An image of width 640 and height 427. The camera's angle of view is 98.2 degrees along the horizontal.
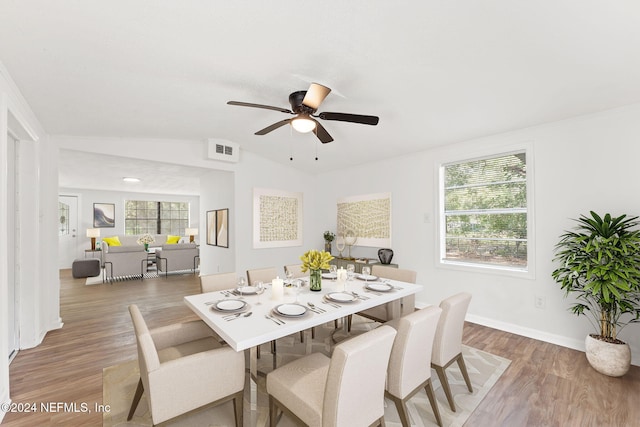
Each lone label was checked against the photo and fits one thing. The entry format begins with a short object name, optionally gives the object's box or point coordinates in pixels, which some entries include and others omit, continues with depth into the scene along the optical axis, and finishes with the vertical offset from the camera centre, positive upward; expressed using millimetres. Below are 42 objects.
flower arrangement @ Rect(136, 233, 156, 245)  8070 -670
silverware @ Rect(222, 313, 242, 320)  1786 -656
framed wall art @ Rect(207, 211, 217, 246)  5645 -246
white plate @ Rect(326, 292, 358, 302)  2115 -632
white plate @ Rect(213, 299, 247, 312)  1914 -634
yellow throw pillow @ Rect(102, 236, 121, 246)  7781 -689
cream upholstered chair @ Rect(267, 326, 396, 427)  1242 -901
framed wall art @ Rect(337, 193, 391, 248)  4625 -37
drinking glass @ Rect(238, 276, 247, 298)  2271 -546
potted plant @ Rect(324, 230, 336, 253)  5445 -436
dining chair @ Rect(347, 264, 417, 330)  2813 -906
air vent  4398 +1078
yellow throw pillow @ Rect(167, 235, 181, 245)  8546 -711
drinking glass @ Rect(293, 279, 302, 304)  2514 -630
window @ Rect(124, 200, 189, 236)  9000 -24
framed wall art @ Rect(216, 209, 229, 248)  5102 -219
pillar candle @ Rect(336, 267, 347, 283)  2586 -562
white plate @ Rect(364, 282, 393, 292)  2443 -643
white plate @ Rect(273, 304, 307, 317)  1809 -637
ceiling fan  2176 +886
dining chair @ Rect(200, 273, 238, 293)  2635 -646
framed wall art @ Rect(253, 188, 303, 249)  5168 -39
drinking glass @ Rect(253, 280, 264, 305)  2279 -600
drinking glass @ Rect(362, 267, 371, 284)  2793 -593
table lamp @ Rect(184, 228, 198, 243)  8697 -502
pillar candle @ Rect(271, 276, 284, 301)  2189 -583
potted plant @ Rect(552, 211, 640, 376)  2279 -535
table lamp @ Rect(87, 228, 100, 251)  7734 -491
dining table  1618 -658
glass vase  2412 -560
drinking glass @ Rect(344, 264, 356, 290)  2906 -625
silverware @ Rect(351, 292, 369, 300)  2225 -655
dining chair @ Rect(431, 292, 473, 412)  1901 -845
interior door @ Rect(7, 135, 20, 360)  2633 -268
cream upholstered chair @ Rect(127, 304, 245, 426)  1405 -890
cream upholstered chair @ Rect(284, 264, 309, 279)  3246 -645
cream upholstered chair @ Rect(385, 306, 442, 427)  1571 -824
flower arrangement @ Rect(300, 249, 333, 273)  2357 -376
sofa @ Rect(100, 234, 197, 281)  5988 -974
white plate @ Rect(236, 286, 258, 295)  2336 -634
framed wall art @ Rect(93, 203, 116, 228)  8367 +44
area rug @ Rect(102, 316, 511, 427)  1837 -1372
